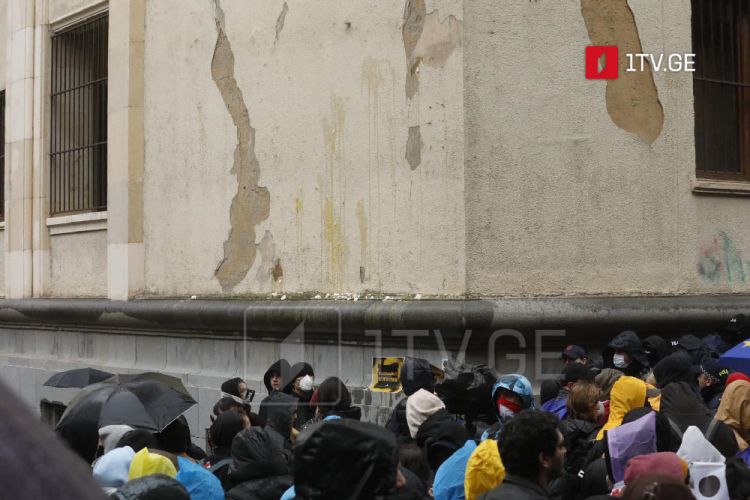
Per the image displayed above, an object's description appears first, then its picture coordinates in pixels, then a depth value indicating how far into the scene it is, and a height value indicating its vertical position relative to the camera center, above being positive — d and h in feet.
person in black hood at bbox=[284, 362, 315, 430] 25.53 -3.00
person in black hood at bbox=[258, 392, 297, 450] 16.65 -2.80
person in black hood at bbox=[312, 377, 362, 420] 22.88 -2.89
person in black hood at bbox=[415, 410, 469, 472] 16.94 -2.83
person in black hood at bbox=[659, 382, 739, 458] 16.05 -2.49
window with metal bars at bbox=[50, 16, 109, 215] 42.86 +6.99
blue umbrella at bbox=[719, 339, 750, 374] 21.26 -1.89
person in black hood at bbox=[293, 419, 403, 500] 8.36 -1.60
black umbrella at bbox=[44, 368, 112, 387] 27.68 -2.82
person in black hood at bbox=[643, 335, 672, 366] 24.34 -1.90
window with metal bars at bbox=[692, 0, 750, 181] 30.58 +5.72
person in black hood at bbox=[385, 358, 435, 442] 20.62 -2.14
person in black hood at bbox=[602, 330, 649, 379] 23.90 -1.99
